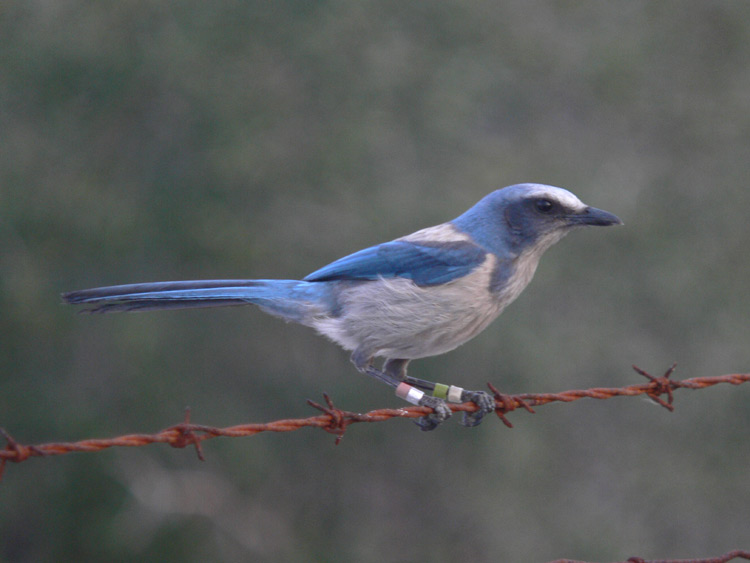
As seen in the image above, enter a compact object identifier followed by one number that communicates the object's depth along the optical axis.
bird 7.87
